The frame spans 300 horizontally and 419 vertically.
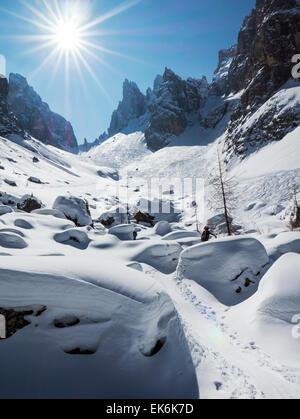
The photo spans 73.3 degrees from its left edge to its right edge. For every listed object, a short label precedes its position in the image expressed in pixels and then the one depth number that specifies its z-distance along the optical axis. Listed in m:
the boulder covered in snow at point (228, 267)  6.63
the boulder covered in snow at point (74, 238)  12.02
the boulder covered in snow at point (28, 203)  25.39
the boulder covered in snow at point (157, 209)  40.56
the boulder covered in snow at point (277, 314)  3.97
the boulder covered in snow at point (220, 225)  24.01
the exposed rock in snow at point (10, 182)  38.41
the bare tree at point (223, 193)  18.97
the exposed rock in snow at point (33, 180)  49.53
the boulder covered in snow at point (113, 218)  31.30
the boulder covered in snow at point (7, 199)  25.89
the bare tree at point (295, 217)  17.89
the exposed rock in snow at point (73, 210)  21.20
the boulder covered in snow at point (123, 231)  16.36
